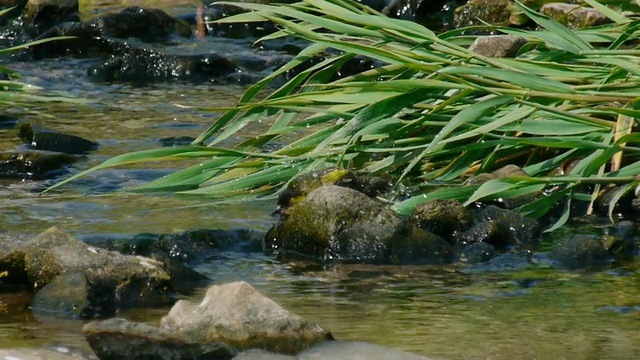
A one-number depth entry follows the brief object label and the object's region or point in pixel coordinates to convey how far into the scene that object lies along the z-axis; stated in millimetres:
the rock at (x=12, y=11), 23800
